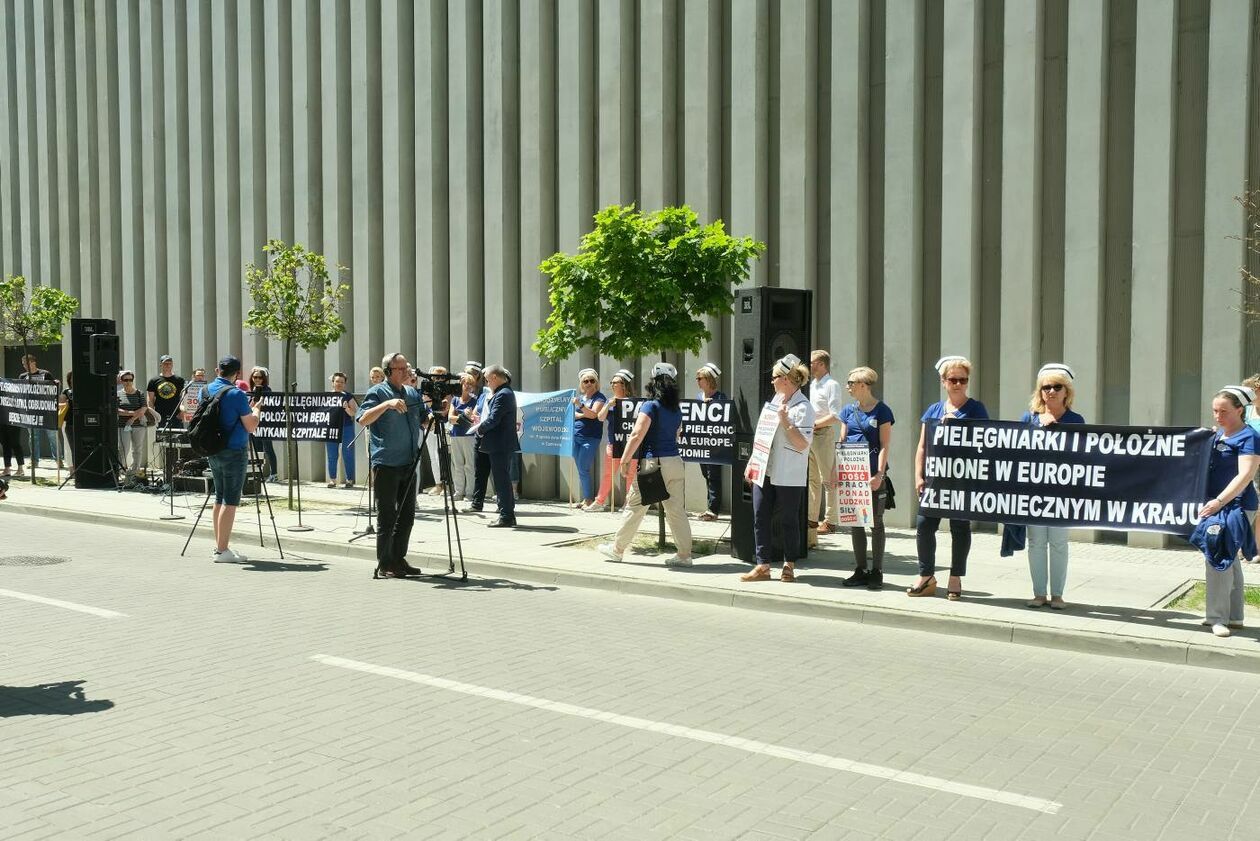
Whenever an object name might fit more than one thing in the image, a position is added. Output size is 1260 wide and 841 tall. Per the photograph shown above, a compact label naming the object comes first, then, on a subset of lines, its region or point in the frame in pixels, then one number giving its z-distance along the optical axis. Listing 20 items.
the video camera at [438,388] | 11.70
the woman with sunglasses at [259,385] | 18.67
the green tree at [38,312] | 22.61
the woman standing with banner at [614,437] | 13.77
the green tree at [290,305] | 17.05
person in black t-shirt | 20.20
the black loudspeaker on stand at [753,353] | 11.88
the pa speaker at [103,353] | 19.55
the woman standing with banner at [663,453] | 11.77
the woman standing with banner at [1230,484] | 8.41
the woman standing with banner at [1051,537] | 9.54
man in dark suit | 14.96
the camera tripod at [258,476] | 13.02
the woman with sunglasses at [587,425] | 16.91
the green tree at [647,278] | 12.38
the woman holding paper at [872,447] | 10.53
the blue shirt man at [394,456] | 11.34
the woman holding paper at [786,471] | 10.70
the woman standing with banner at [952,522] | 9.84
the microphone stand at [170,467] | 15.95
